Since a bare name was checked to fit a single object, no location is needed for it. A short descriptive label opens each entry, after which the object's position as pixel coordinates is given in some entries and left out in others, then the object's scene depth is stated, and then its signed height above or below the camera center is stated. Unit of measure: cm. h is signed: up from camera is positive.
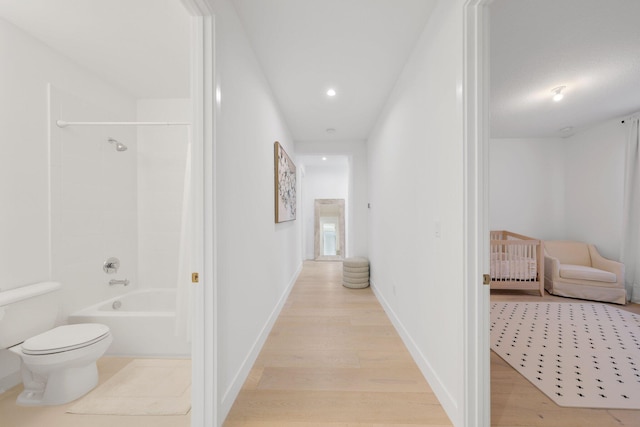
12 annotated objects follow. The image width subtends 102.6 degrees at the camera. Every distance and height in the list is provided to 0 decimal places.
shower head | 252 +70
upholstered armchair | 337 -82
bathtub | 210 -96
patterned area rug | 163 -114
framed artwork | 295 +40
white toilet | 155 -81
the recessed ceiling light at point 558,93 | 285 +139
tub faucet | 249 -64
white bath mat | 155 -117
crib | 369 -75
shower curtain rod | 205 +77
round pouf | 397 -92
